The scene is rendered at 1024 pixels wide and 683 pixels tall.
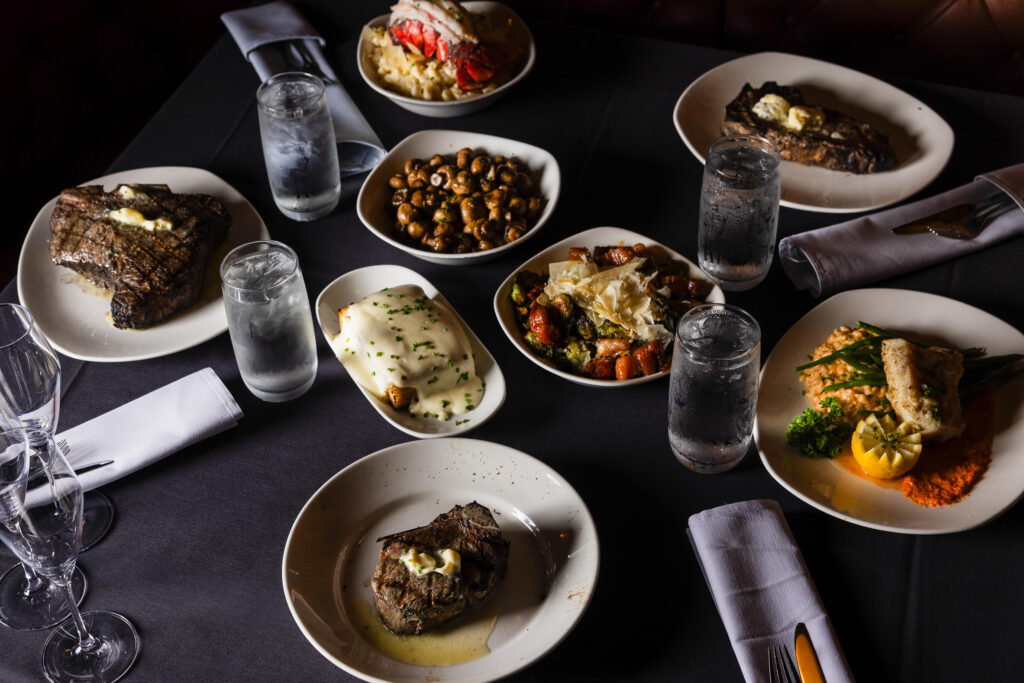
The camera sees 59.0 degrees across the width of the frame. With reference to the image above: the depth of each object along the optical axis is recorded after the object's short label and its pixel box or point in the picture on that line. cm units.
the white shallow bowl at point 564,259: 168
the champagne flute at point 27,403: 142
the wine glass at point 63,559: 124
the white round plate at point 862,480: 146
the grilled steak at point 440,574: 132
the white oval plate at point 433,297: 164
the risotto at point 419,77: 233
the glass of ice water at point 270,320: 160
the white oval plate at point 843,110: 209
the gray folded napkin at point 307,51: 224
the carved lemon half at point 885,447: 149
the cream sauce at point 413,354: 167
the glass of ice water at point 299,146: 195
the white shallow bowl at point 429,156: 195
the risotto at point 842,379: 159
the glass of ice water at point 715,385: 143
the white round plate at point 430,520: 133
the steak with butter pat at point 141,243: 181
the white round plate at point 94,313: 180
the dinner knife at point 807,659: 128
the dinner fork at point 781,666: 129
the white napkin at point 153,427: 159
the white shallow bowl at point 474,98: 230
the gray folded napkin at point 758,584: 131
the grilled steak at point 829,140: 210
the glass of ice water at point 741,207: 175
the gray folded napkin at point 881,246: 187
